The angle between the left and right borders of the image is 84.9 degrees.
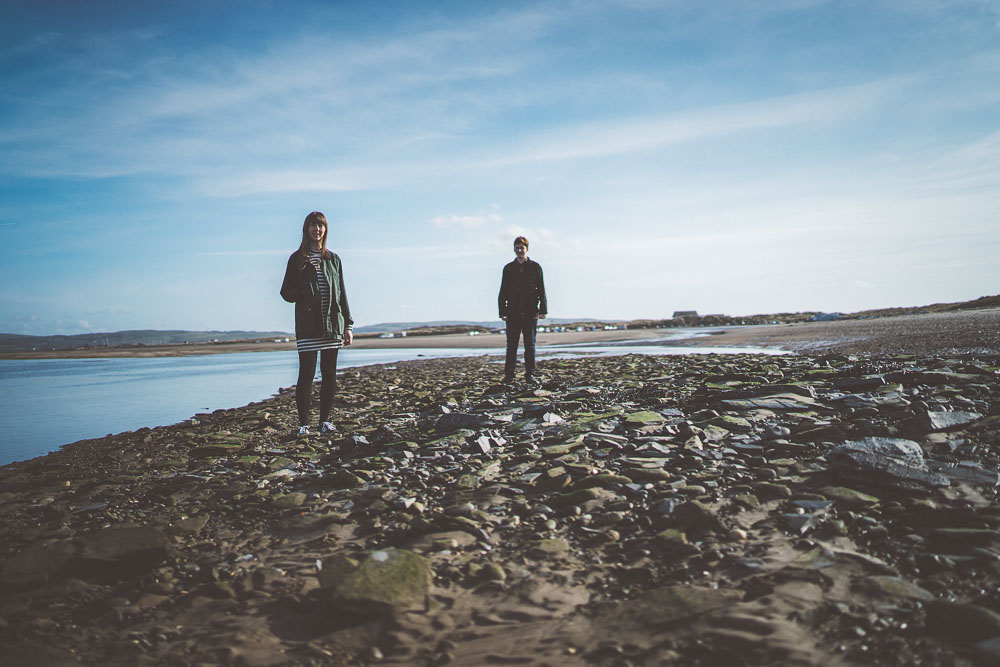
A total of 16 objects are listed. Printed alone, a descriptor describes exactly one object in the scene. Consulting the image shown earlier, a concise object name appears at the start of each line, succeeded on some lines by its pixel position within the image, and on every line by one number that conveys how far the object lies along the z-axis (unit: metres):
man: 10.47
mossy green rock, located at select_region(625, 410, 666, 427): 6.55
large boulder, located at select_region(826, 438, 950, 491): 4.05
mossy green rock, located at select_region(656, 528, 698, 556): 3.41
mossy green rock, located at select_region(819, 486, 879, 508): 3.87
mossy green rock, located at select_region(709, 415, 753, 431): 6.04
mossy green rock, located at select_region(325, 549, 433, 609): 2.94
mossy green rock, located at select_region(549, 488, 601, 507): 4.32
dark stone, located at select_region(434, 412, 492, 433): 7.09
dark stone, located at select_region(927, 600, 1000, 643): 2.39
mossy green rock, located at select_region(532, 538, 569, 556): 3.55
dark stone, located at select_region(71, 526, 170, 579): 3.53
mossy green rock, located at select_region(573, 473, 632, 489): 4.60
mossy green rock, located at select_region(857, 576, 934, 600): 2.73
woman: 7.07
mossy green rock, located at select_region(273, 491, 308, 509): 4.68
